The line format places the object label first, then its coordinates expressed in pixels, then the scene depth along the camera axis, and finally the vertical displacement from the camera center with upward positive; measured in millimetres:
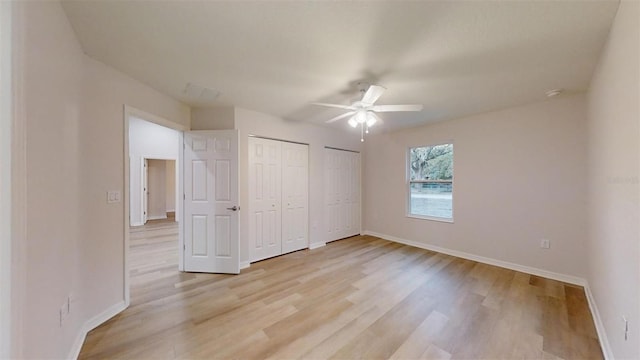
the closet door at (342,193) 4777 -303
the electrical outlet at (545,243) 3070 -854
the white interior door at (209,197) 3223 -244
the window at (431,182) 4164 -57
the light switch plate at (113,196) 2211 -159
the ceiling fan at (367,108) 2317 +780
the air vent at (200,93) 2650 +1037
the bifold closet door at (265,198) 3615 -308
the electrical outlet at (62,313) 1511 -875
